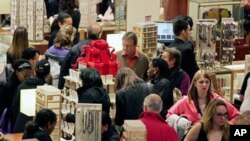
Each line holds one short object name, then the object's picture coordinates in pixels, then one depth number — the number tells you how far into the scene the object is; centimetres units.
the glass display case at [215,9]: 1538
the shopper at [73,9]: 1537
